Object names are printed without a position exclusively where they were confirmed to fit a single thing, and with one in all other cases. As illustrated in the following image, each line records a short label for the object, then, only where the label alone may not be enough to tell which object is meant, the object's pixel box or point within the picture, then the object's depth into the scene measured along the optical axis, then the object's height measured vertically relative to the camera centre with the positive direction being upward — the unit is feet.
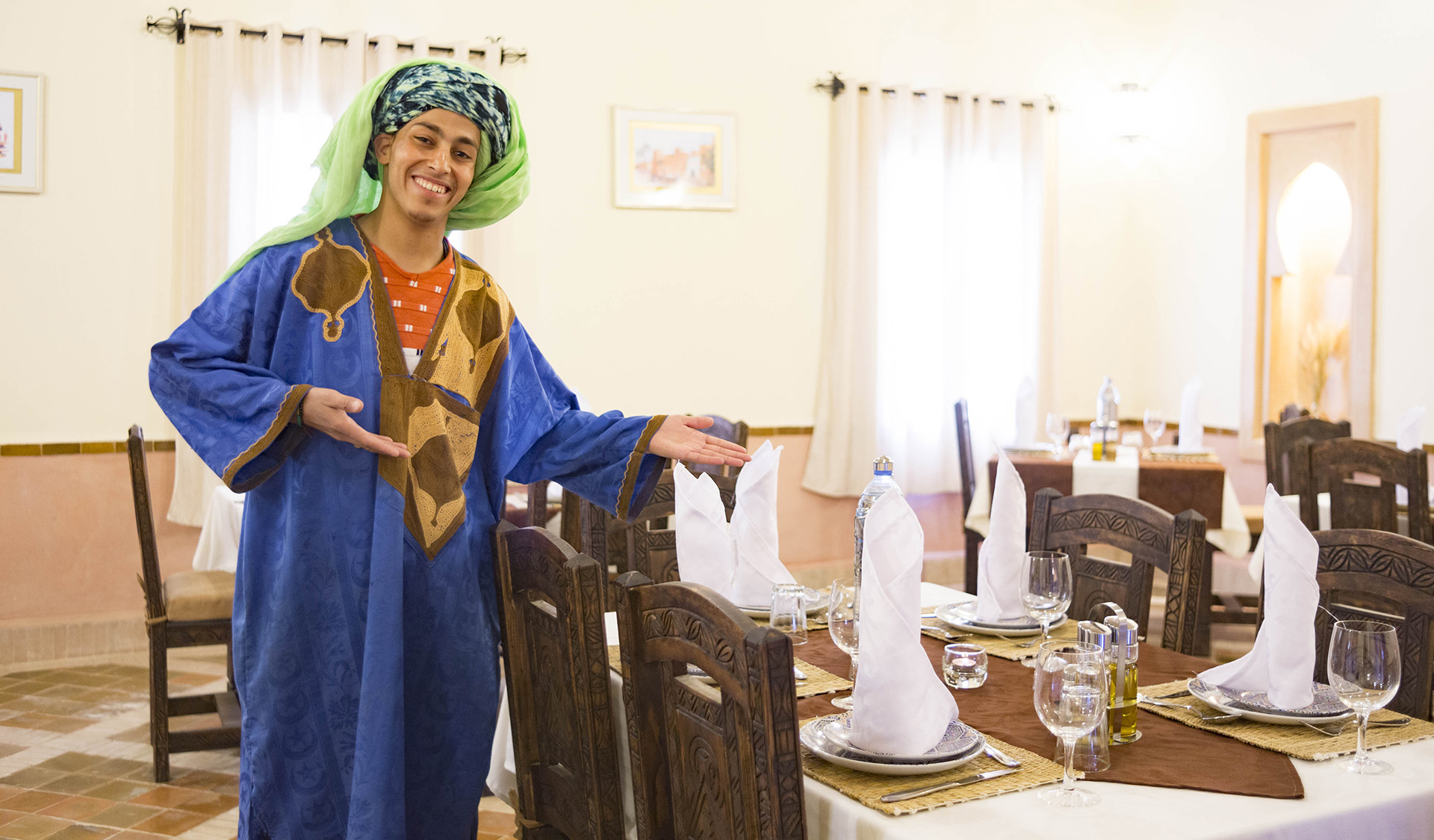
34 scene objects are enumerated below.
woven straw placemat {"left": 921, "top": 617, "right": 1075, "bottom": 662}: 6.95 -1.38
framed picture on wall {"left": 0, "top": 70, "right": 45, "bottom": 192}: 14.73 +3.33
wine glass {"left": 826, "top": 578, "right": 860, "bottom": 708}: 6.19 -1.09
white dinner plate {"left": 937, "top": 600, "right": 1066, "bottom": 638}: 7.32 -1.31
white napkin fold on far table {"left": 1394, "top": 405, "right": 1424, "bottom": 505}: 14.10 -0.19
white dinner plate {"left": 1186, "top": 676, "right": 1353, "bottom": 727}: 5.57 -1.38
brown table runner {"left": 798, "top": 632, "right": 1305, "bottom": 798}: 4.94 -1.48
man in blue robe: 6.04 -0.36
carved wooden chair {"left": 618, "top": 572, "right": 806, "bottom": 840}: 4.24 -1.21
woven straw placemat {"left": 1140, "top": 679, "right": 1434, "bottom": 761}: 5.27 -1.45
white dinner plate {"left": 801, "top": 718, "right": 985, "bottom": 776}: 4.95 -1.45
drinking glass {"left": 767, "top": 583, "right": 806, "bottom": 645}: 7.04 -1.17
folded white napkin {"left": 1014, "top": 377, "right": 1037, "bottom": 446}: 16.46 -0.03
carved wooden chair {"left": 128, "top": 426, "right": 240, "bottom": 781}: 11.18 -2.06
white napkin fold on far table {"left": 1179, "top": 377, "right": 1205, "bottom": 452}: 16.56 -0.03
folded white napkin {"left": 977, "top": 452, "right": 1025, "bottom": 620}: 7.53 -0.90
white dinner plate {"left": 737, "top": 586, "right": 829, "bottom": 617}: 7.89 -1.32
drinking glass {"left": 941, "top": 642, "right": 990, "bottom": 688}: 6.35 -1.35
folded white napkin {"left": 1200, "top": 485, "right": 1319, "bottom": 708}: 5.74 -1.01
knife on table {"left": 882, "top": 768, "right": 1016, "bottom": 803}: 4.74 -1.51
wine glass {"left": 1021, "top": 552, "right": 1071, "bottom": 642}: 6.73 -0.95
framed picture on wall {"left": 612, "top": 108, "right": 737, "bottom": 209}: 17.66 +3.70
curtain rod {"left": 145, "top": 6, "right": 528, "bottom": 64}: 15.23 +4.79
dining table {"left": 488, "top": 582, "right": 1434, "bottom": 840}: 4.53 -1.53
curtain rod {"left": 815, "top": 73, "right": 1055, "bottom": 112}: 18.65 +5.02
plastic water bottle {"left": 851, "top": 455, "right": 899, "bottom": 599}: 6.85 -0.44
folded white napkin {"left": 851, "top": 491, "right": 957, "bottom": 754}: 5.09 -1.07
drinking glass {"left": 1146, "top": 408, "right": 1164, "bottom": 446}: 16.51 -0.14
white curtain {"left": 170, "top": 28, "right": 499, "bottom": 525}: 15.30 +3.43
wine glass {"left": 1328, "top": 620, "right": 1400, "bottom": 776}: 5.10 -1.09
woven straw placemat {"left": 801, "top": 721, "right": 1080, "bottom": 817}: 4.70 -1.51
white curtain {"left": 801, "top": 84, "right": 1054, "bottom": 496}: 18.78 +2.11
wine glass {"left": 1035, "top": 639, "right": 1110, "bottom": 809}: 4.71 -1.12
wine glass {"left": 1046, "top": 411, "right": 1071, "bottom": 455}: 16.11 -0.21
